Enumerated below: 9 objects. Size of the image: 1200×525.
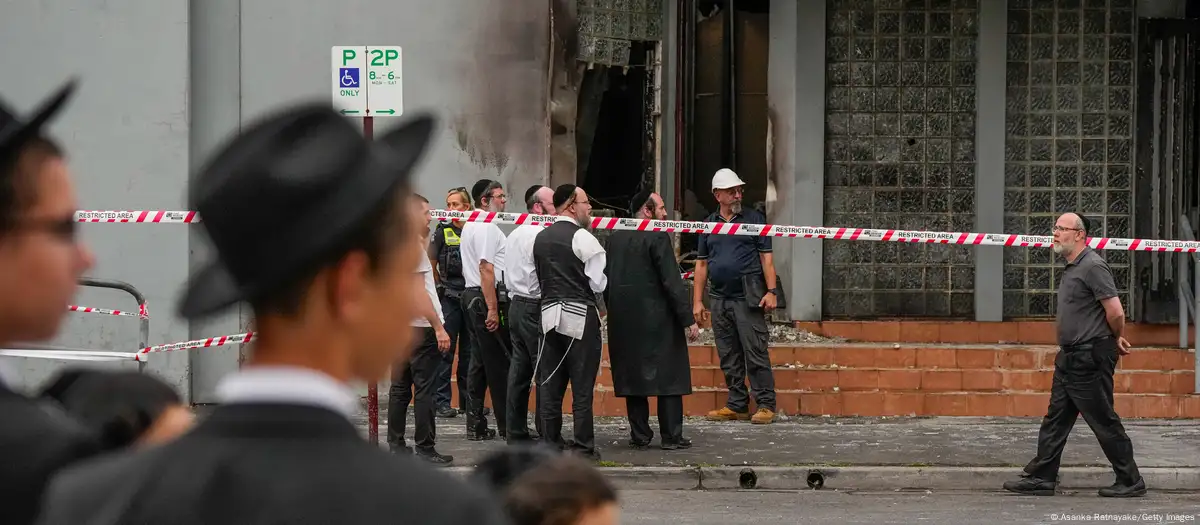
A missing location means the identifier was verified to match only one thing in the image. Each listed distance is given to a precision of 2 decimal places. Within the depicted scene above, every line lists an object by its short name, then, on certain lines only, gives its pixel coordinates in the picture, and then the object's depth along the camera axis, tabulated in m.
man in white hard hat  23.87
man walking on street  19.03
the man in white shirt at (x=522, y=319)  21.19
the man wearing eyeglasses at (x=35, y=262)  4.24
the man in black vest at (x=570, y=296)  20.44
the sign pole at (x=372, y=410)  18.98
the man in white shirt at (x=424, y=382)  19.87
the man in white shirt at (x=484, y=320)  22.28
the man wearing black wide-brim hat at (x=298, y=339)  3.18
